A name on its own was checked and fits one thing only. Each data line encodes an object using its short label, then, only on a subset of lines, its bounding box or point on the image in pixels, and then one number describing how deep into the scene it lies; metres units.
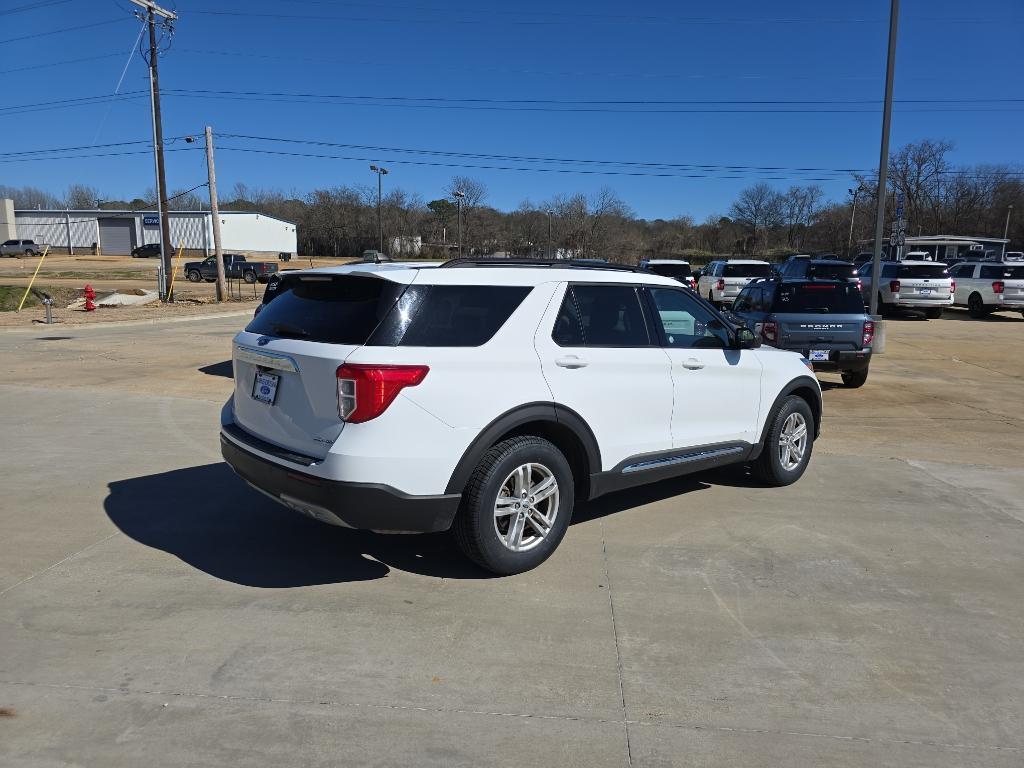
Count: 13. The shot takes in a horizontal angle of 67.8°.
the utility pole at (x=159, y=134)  28.80
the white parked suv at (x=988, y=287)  24.33
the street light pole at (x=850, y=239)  83.39
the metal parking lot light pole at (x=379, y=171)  60.78
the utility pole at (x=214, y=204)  29.39
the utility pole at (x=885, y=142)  15.28
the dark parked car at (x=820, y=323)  10.55
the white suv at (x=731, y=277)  24.80
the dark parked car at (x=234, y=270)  46.72
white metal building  86.62
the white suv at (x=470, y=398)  3.80
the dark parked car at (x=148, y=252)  75.00
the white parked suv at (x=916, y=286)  23.67
